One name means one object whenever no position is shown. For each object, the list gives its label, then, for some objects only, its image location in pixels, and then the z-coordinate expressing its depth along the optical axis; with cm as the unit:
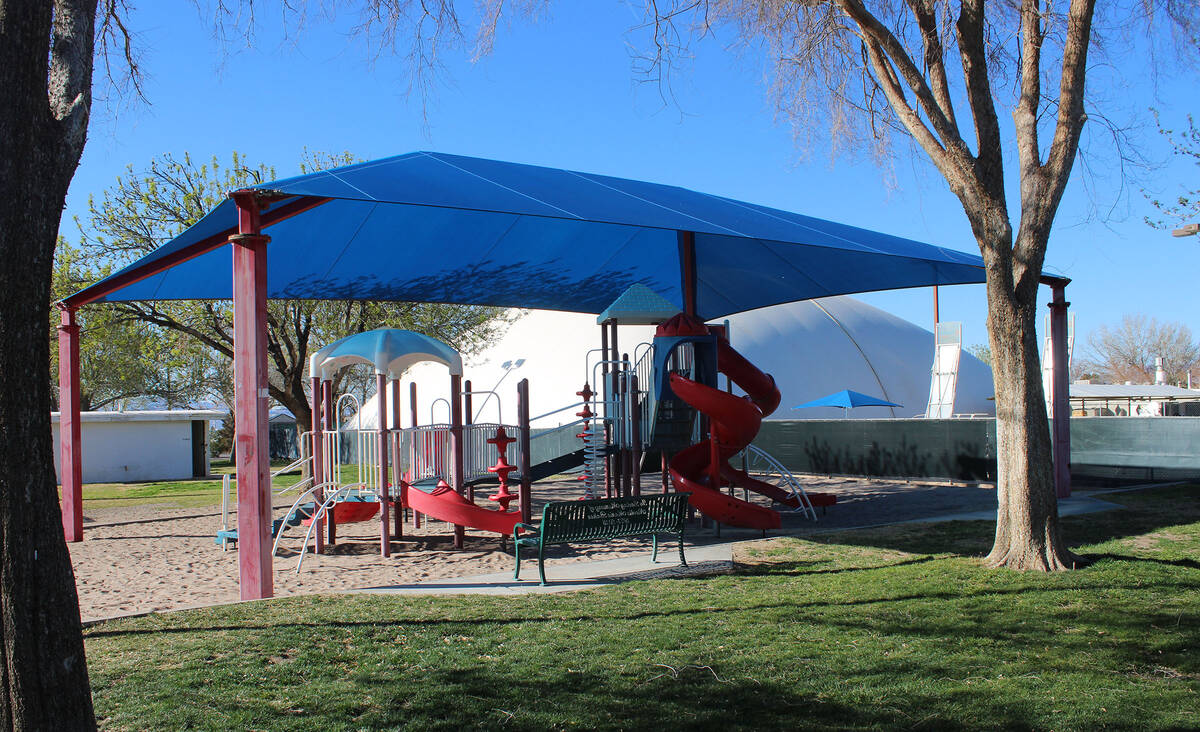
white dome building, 3397
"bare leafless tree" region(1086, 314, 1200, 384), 7419
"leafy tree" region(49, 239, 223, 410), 2139
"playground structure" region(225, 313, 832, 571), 1112
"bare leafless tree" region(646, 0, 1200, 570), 810
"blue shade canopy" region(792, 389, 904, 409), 2692
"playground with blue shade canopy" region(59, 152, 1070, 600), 776
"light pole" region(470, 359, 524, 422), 3550
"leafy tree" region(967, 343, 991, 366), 8631
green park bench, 859
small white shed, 2934
